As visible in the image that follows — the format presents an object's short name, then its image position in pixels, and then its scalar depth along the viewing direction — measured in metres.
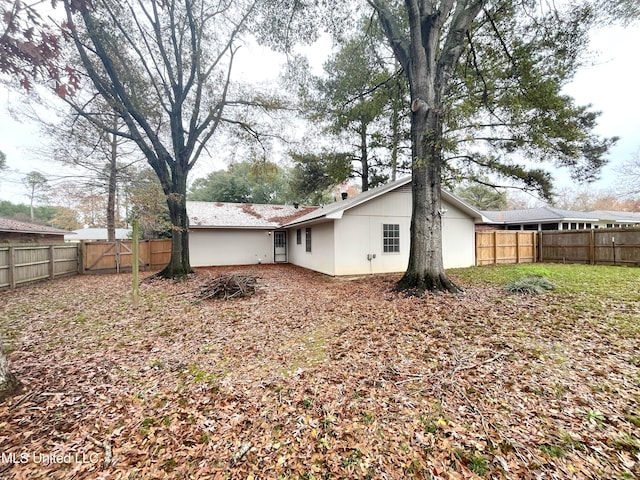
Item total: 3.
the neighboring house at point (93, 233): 29.95
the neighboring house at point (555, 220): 17.38
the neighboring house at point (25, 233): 14.28
